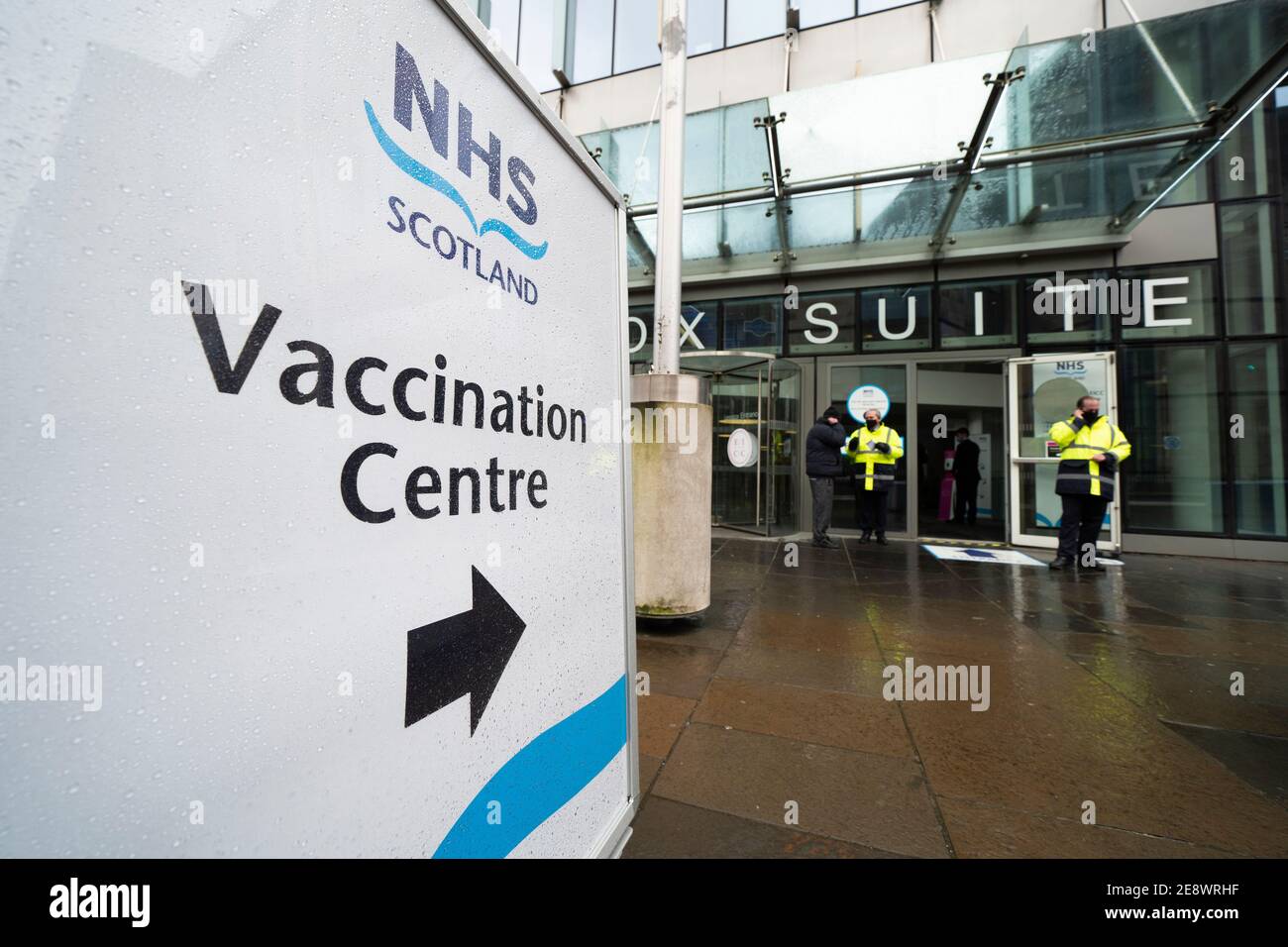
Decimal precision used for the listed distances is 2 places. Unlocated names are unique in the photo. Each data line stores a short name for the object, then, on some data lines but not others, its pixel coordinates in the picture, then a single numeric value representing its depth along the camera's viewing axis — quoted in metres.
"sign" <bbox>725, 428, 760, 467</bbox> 8.46
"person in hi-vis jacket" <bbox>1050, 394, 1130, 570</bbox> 5.90
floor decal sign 6.72
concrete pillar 3.70
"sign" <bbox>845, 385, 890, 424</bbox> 8.55
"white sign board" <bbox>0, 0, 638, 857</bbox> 0.54
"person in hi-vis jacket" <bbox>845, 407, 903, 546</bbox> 7.66
